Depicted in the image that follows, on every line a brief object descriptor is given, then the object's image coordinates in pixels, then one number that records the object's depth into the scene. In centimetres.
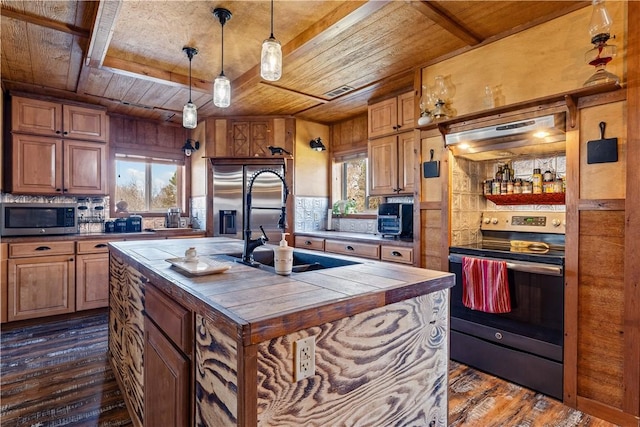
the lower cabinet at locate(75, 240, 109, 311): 383
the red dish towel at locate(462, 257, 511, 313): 240
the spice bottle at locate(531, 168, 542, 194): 259
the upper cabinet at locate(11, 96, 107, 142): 370
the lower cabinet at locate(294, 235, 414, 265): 323
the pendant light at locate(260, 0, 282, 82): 186
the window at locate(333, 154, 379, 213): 461
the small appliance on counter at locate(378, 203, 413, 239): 353
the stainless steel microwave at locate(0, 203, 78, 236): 359
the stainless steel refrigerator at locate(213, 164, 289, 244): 463
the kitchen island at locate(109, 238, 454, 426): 98
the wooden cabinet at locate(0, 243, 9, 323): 341
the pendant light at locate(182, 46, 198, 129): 267
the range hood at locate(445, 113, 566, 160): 219
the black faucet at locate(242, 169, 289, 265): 179
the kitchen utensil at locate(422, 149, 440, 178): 291
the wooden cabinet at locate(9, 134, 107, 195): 371
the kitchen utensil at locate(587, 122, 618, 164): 197
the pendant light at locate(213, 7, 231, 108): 230
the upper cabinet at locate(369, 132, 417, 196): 347
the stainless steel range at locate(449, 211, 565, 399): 222
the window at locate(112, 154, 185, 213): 473
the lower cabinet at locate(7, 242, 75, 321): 350
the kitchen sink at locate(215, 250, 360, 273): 188
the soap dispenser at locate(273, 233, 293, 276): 154
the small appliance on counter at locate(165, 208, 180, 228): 493
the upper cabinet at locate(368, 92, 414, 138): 346
